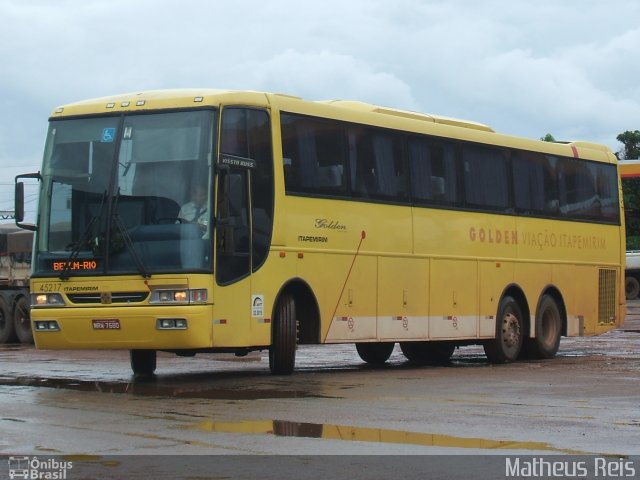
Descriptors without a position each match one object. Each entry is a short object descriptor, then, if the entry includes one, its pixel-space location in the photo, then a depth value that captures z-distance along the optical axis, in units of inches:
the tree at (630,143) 3604.8
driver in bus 634.2
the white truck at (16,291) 1298.0
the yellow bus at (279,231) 635.5
